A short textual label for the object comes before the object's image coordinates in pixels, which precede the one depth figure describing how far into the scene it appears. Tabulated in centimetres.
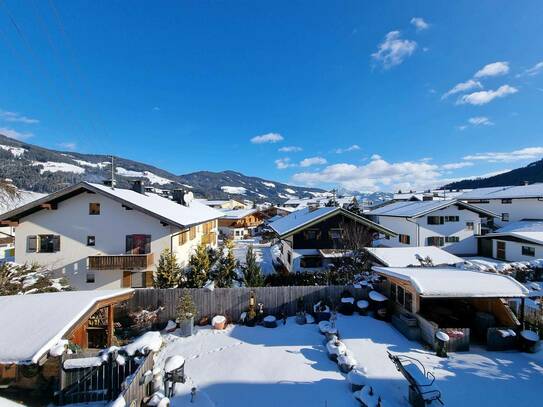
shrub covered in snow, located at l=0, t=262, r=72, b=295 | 1195
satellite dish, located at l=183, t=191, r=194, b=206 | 2913
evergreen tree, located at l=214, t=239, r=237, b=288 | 1672
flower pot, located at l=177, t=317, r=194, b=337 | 1210
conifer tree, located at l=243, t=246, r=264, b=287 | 1608
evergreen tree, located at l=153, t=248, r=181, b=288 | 1569
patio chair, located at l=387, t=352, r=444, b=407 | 683
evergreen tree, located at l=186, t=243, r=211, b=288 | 1609
